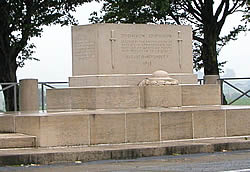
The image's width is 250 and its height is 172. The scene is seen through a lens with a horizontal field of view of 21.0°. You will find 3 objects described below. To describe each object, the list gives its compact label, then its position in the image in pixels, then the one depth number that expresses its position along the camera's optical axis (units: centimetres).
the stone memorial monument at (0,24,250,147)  1537
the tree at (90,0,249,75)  3394
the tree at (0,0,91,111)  3195
